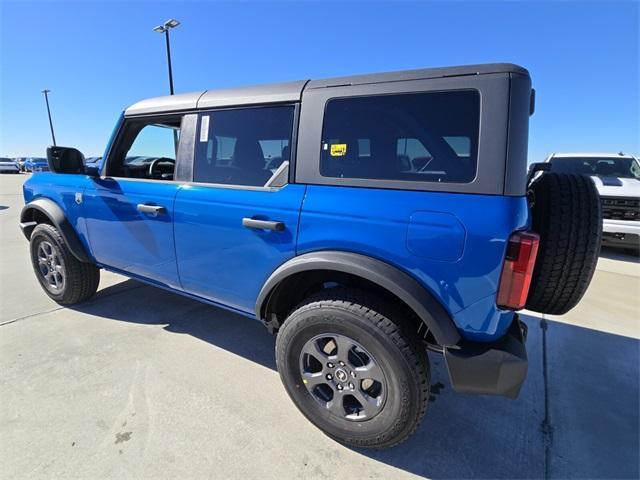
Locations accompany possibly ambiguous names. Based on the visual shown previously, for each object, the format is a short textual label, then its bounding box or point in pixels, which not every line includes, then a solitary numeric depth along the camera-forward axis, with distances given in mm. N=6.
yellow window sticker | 1909
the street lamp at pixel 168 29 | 12867
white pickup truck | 5879
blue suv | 1543
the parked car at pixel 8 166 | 36812
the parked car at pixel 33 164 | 37475
